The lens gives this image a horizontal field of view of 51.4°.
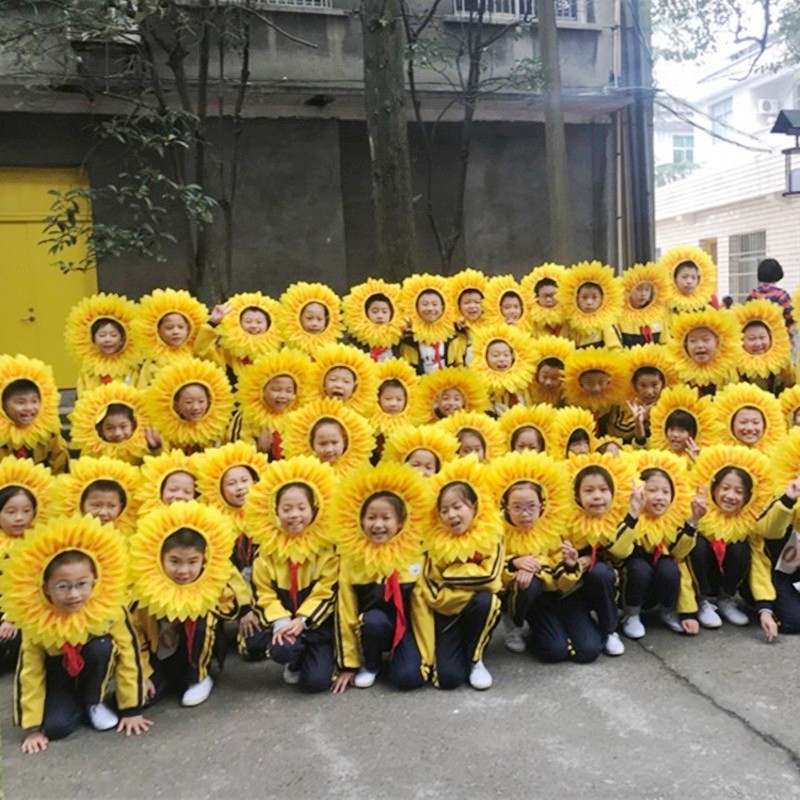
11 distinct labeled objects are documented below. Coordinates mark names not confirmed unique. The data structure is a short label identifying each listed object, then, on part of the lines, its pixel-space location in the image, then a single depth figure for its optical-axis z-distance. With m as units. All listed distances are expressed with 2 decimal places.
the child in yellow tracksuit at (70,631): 3.14
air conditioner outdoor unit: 22.27
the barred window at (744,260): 16.67
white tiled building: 15.55
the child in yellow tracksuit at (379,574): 3.53
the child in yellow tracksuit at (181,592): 3.35
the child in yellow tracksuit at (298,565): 3.61
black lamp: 8.30
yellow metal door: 8.60
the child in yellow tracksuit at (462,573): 3.56
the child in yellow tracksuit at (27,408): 4.49
